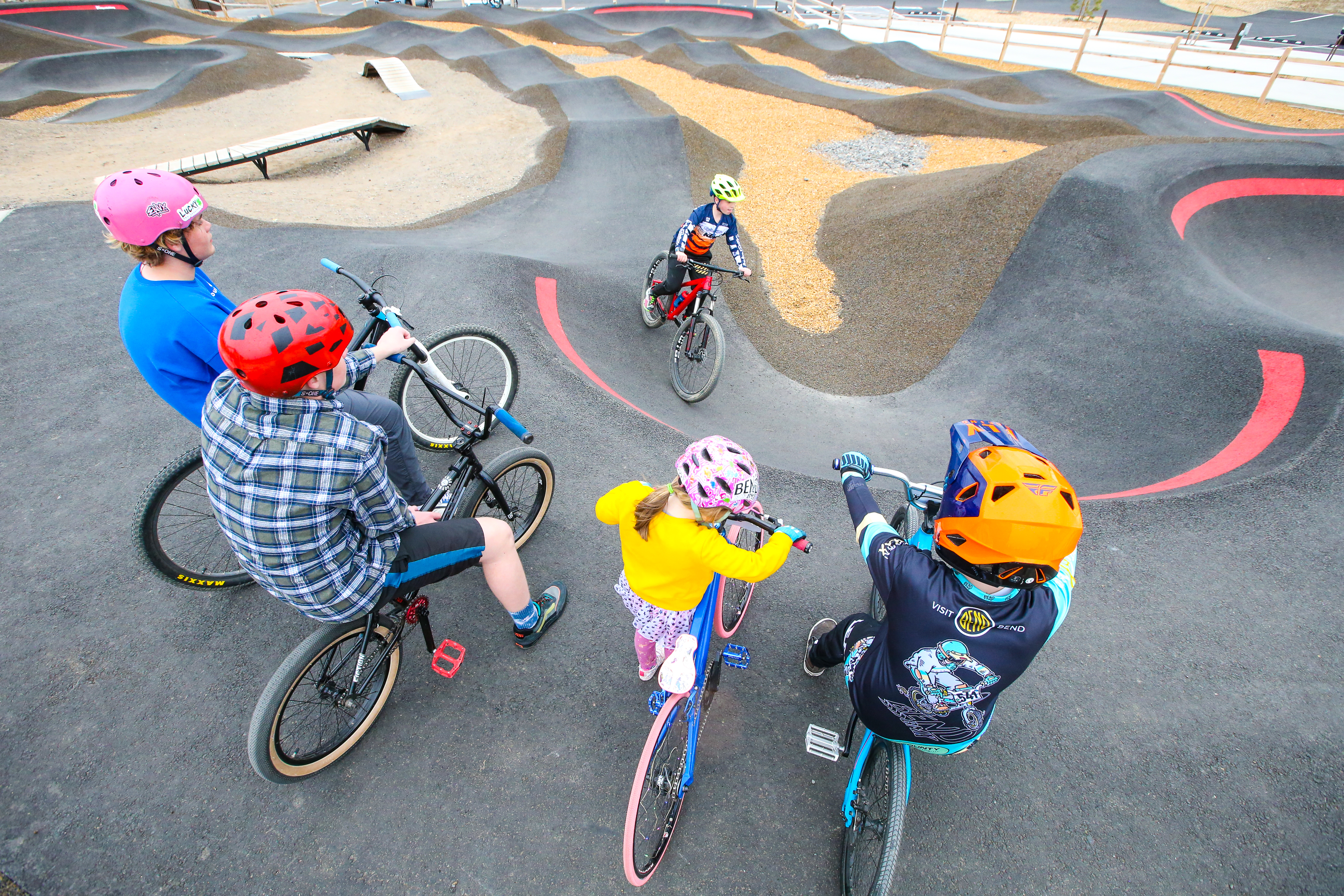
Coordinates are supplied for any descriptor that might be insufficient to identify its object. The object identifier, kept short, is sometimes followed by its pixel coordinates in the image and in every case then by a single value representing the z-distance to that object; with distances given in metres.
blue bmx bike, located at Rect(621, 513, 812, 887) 2.67
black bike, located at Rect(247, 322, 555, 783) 2.80
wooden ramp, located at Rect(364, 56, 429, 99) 21.17
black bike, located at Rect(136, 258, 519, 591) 3.70
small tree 36.97
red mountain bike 7.41
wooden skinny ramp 13.63
